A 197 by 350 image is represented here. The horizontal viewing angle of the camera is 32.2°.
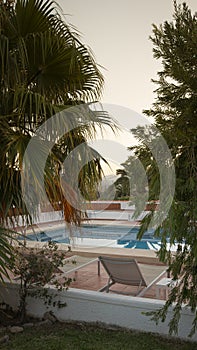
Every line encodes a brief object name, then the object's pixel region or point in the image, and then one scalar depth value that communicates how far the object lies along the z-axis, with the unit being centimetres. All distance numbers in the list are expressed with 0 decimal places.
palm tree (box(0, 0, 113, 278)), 346
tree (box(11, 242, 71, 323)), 428
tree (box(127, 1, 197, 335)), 262
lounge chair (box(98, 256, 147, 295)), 491
